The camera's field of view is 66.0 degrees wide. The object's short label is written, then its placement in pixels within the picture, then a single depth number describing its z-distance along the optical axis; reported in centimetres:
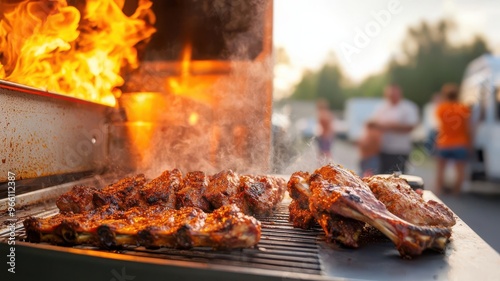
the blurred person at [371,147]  910
